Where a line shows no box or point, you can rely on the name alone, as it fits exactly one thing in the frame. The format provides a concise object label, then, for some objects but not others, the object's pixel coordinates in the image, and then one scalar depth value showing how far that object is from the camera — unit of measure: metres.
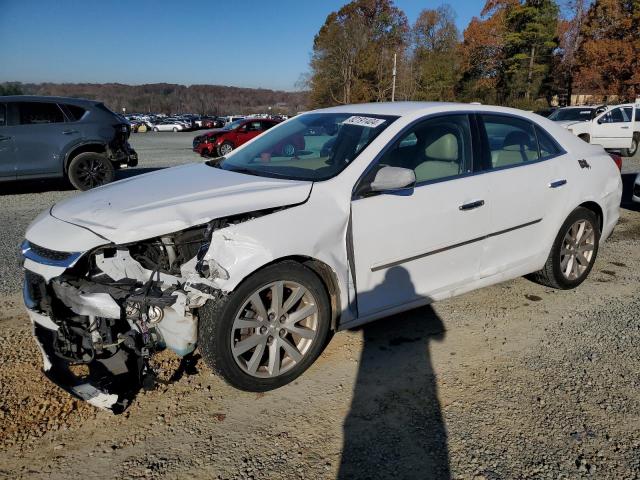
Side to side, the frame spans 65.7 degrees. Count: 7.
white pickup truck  15.77
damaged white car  2.62
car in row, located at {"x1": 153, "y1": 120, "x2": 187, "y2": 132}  44.92
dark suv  8.88
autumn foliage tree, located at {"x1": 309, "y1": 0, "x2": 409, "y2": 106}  47.84
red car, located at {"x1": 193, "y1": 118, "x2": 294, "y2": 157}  18.08
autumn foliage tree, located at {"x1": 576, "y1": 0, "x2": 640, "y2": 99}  35.00
